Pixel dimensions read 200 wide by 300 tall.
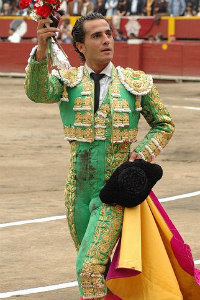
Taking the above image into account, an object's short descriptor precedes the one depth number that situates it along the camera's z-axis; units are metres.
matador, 5.70
